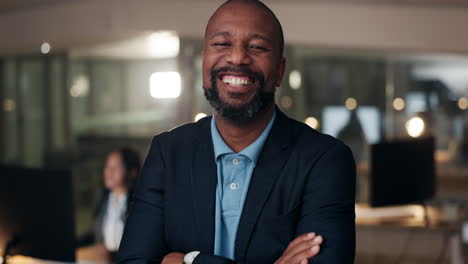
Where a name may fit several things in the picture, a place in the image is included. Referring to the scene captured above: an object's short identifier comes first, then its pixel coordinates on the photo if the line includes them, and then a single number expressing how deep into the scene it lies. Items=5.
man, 1.57
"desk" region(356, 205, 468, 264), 6.26
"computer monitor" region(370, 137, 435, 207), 4.47
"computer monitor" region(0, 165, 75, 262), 2.60
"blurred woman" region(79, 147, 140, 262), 4.18
